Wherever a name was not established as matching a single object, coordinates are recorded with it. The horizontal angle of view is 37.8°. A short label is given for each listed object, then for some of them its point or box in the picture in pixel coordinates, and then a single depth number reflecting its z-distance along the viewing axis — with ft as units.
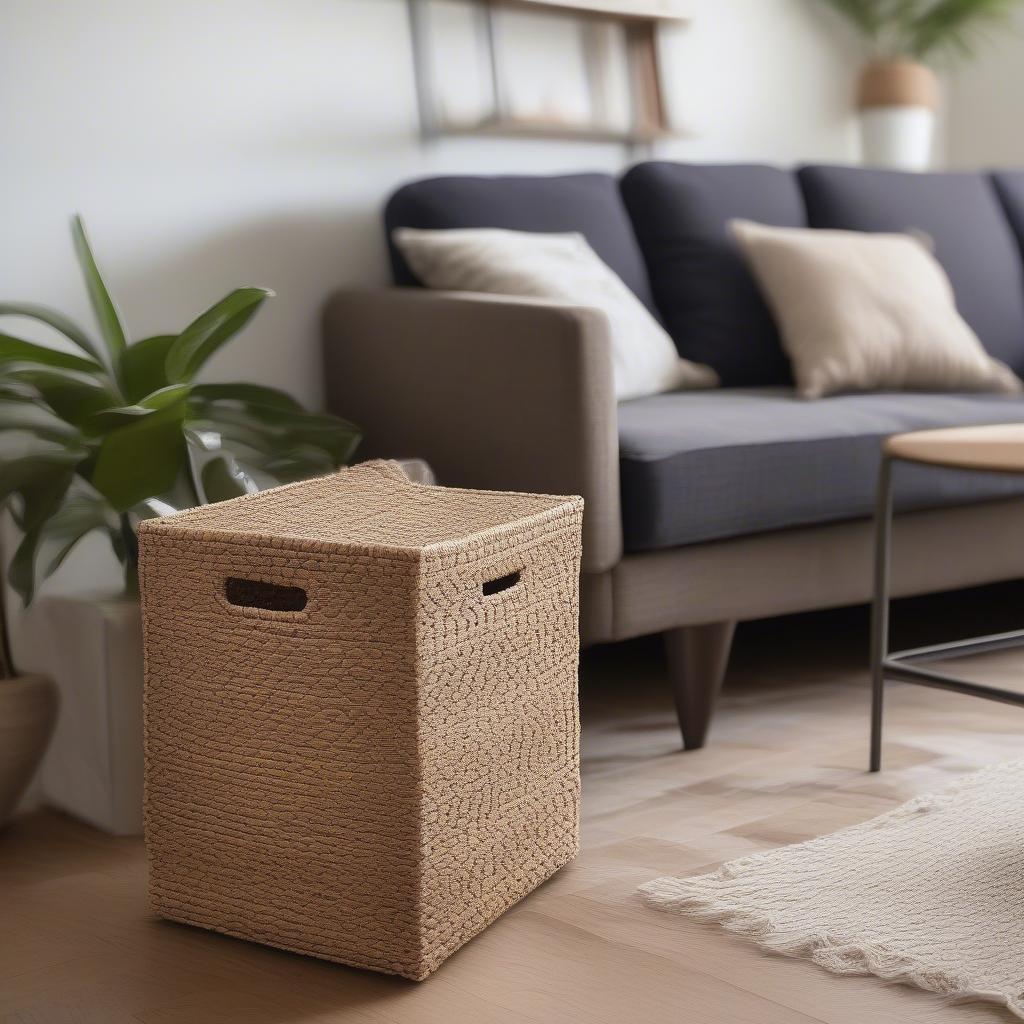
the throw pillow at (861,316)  9.32
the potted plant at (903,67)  12.14
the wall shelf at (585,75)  9.63
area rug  5.08
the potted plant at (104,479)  6.36
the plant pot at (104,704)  6.64
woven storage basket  4.99
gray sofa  7.22
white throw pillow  8.49
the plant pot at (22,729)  6.43
